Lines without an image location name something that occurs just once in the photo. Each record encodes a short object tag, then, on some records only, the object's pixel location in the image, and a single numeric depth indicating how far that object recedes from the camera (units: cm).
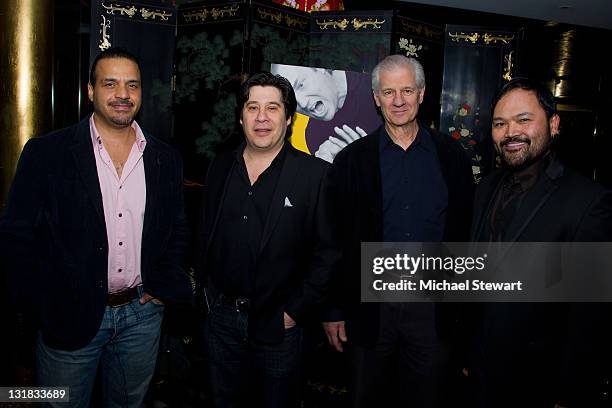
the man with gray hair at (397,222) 227
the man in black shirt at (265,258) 217
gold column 327
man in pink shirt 200
